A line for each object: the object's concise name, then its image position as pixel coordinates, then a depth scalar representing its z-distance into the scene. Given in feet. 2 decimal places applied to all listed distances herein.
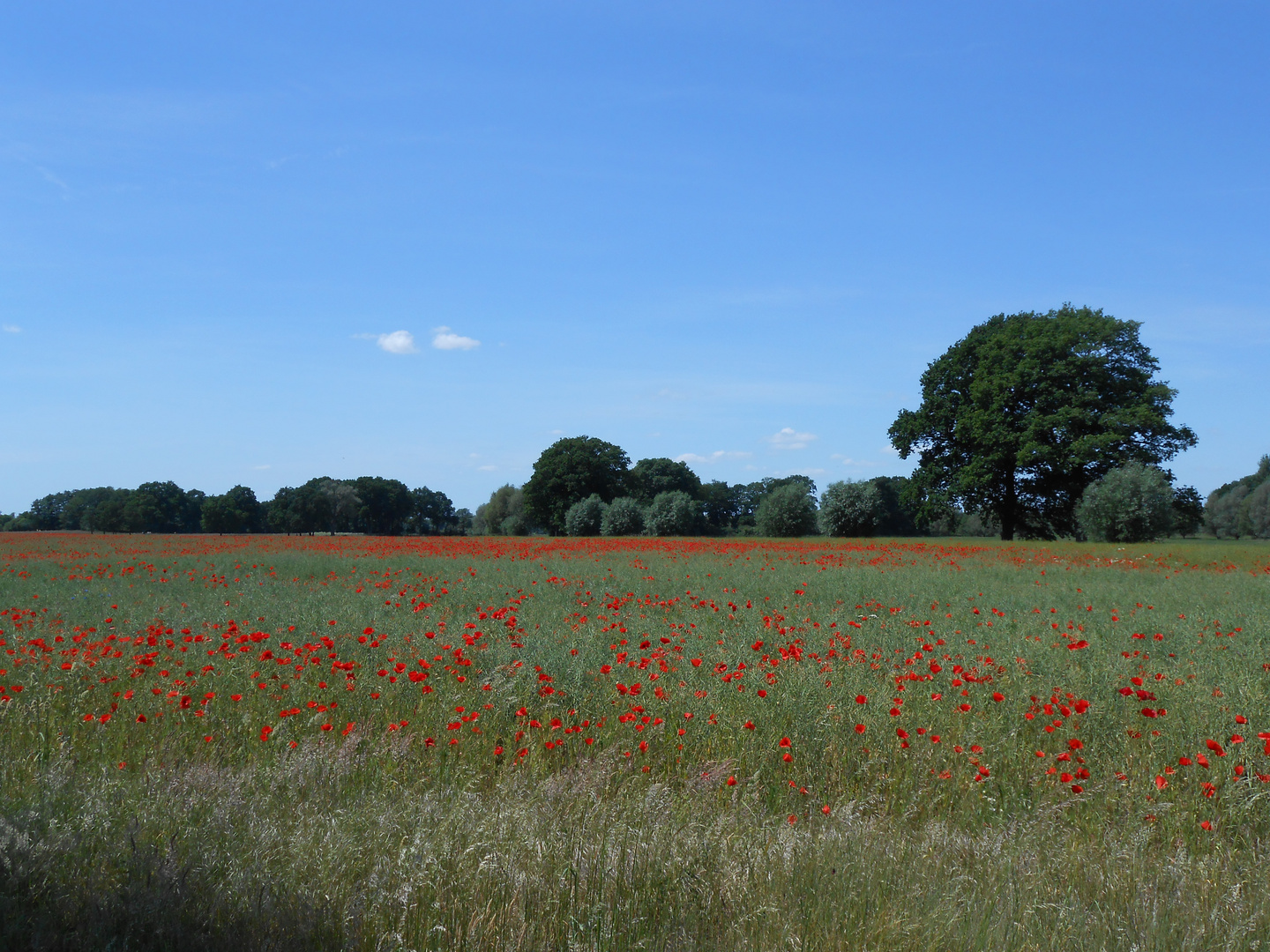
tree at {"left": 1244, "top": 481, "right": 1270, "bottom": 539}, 298.35
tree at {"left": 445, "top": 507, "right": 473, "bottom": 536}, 352.49
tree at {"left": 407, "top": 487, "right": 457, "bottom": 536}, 352.08
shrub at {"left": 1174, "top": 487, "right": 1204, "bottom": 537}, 125.80
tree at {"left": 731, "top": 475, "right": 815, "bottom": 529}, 373.61
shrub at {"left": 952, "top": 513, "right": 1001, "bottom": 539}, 259.39
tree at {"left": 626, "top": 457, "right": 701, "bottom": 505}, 323.16
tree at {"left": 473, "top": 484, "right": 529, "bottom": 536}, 310.65
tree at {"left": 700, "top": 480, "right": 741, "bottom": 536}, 362.12
